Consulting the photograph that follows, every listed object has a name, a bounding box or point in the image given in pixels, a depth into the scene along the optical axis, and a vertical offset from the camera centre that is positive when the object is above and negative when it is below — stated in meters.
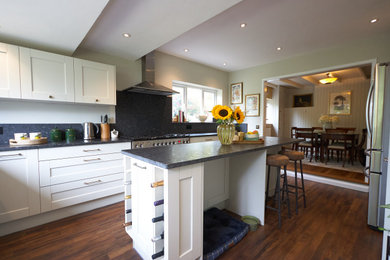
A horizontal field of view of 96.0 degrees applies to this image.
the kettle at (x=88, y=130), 2.50 -0.12
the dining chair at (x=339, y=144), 3.97 -0.52
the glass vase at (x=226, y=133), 1.80 -0.11
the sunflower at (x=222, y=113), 1.72 +0.09
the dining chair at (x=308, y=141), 4.57 -0.50
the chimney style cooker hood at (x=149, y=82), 2.85 +0.69
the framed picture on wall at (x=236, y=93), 4.44 +0.75
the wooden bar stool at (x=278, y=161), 1.88 -0.42
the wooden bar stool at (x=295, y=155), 2.19 -0.42
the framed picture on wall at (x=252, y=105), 4.11 +0.41
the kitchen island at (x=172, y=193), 1.07 -0.49
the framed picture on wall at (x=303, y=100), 6.66 +0.85
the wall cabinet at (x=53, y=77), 1.87 +0.54
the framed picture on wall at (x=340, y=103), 5.76 +0.65
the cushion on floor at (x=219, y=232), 1.44 -1.04
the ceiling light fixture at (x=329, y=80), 4.95 +1.19
